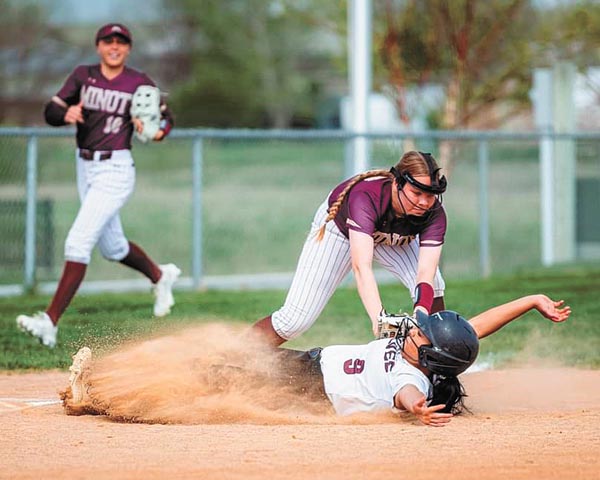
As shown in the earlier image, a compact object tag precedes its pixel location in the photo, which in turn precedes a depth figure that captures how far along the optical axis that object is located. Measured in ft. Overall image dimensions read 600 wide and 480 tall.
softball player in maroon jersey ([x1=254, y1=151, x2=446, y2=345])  45.62
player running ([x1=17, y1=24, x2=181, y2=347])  65.72
